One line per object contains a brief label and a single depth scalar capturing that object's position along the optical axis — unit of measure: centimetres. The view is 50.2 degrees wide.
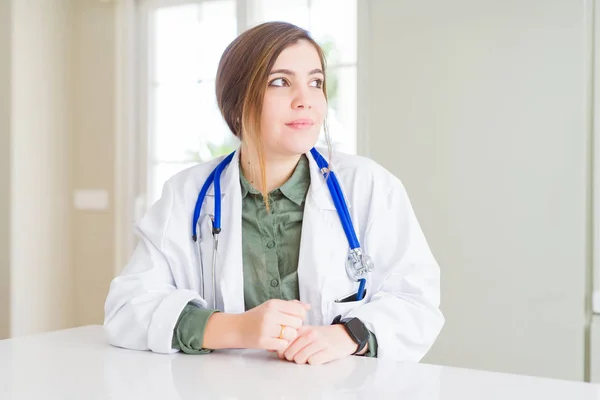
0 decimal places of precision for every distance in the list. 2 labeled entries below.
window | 353
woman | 126
